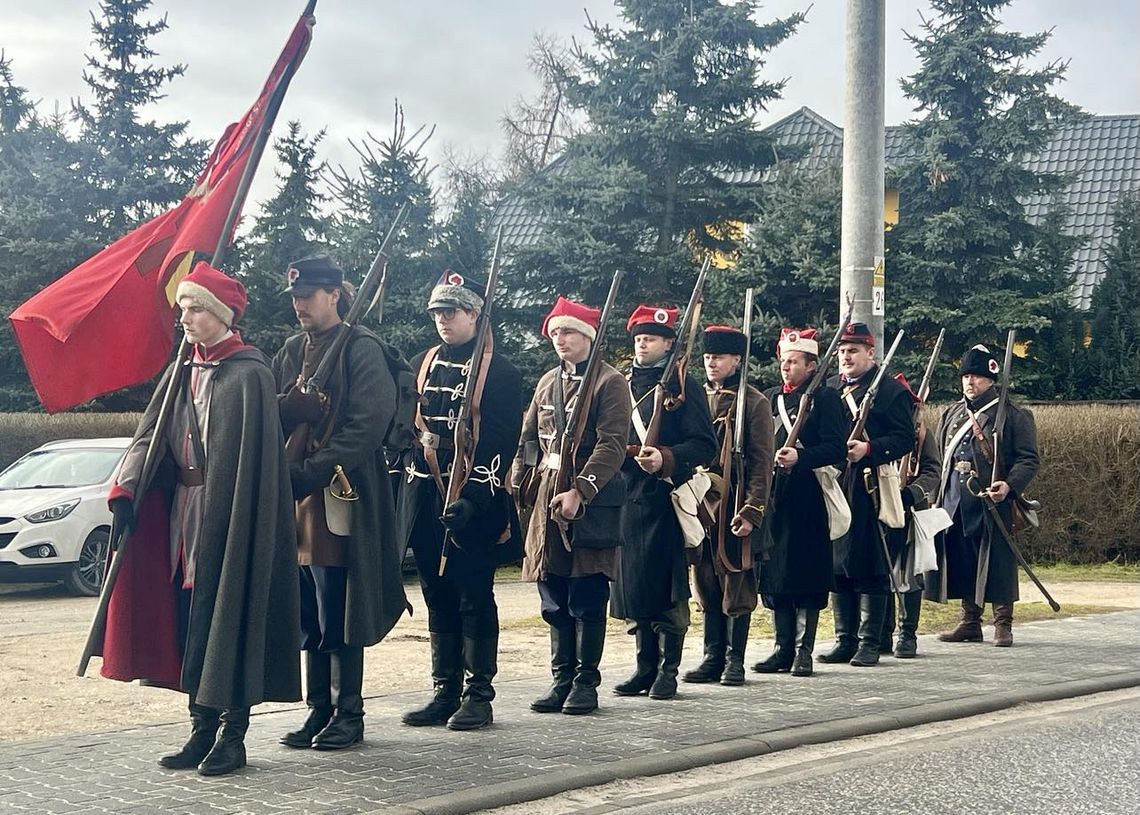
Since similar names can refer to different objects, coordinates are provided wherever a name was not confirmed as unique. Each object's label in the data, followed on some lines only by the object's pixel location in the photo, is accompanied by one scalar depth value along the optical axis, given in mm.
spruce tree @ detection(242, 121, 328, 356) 23516
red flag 6711
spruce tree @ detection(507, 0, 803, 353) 22609
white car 15383
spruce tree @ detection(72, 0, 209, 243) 26734
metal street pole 12164
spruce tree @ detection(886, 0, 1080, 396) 23312
